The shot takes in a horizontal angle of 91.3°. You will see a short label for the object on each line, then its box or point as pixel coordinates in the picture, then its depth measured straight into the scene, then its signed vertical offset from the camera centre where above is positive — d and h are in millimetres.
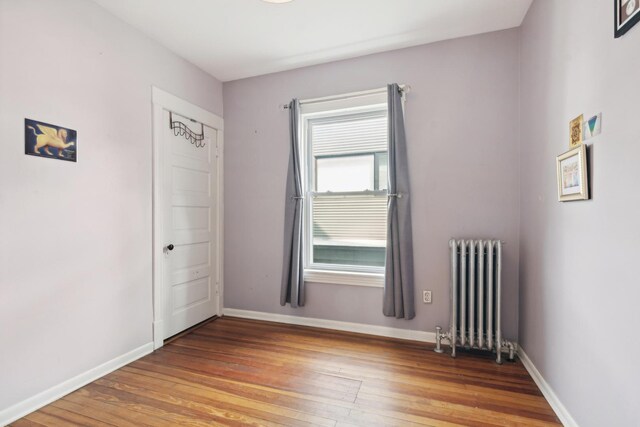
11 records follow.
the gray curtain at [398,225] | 2838 -108
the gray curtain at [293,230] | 3205 -167
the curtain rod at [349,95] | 2895 +1160
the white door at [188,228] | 2920 -138
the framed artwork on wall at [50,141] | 1900 +473
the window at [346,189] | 3086 +251
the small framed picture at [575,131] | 1630 +434
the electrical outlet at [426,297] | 2848 -764
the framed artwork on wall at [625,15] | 1174 +776
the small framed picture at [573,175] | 1544 +199
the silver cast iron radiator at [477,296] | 2467 -671
